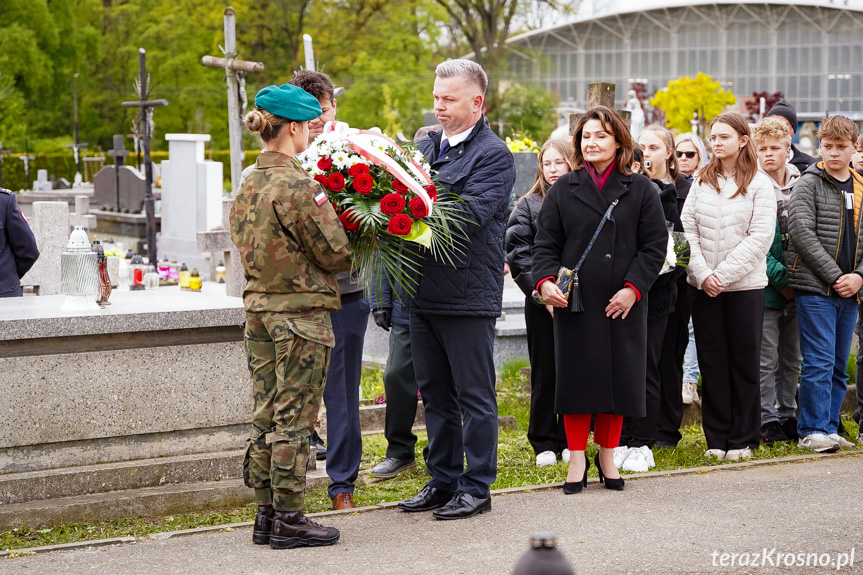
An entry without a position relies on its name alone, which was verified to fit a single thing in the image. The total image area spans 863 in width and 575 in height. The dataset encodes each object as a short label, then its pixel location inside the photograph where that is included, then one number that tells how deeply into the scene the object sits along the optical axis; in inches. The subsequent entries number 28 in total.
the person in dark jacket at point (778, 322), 273.0
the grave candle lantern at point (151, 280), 515.2
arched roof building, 2906.0
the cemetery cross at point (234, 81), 591.8
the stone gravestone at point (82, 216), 802.2
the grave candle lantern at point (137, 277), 488.7
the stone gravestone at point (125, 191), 922.7
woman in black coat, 215.5
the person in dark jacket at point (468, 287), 199.3
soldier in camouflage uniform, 179.6
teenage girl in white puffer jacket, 249.4
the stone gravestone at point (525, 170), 450.3
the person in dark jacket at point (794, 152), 313.8
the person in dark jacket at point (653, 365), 246.5
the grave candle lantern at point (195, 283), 466.6
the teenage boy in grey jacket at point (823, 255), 262.1
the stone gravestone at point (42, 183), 1370.9
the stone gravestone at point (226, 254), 285.6
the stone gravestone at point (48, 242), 443.8
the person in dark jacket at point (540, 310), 255.1
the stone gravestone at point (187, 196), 735.7
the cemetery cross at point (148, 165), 662.5
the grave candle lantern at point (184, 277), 494.0
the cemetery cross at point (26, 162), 1555.1
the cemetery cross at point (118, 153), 957.8
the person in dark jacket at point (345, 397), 212.8
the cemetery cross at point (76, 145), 1499.0
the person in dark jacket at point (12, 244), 278.2
